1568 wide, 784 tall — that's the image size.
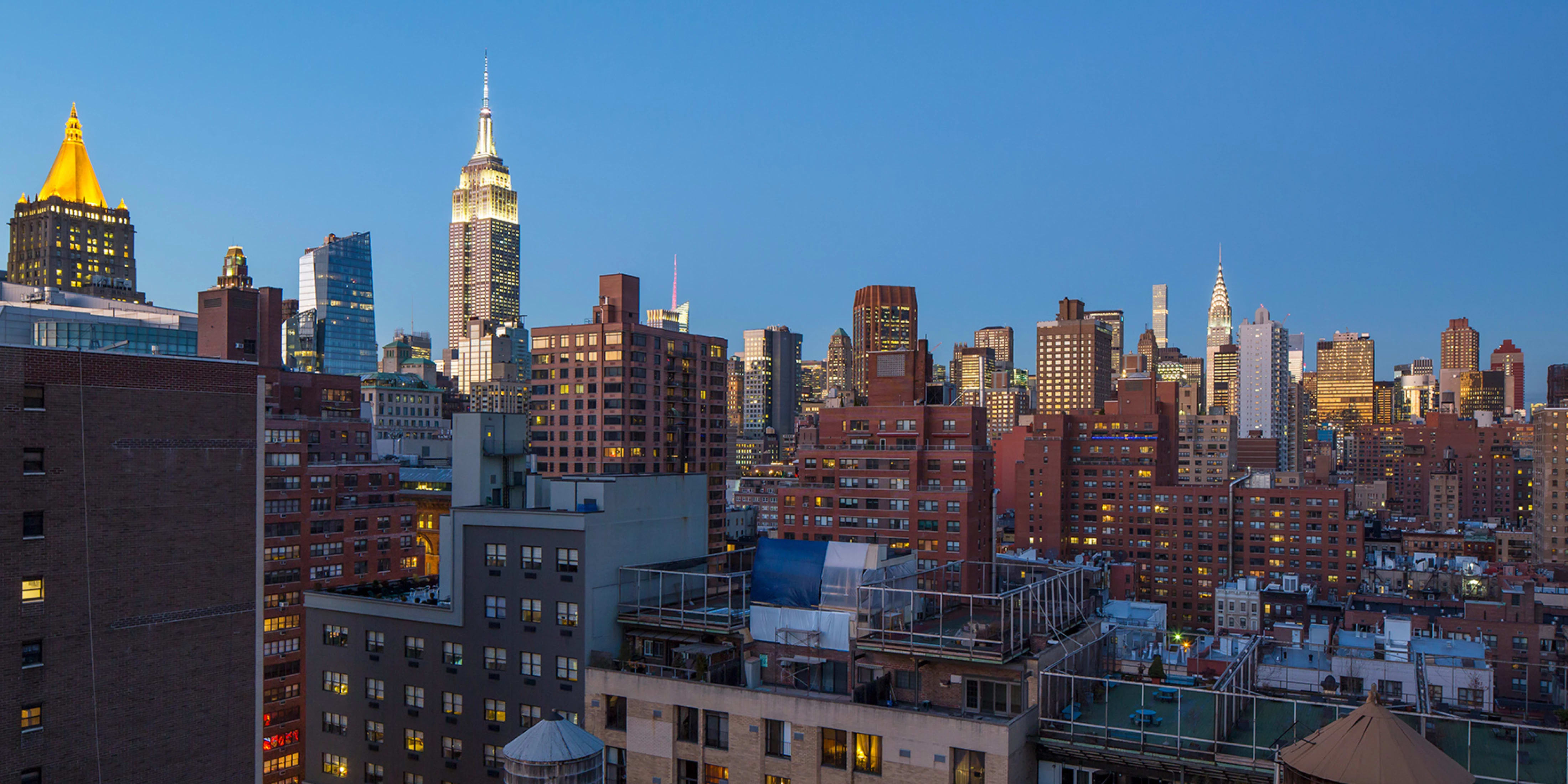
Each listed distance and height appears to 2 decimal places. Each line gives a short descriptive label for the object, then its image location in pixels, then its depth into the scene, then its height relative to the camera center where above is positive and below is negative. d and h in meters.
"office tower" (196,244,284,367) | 126.69 +8.25
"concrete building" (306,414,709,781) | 44.62 -10.60
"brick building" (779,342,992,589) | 133.62 -11.82
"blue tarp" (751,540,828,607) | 42.91 -7.34
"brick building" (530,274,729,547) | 155.00 -0.76
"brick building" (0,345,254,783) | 35.34 -6.23
